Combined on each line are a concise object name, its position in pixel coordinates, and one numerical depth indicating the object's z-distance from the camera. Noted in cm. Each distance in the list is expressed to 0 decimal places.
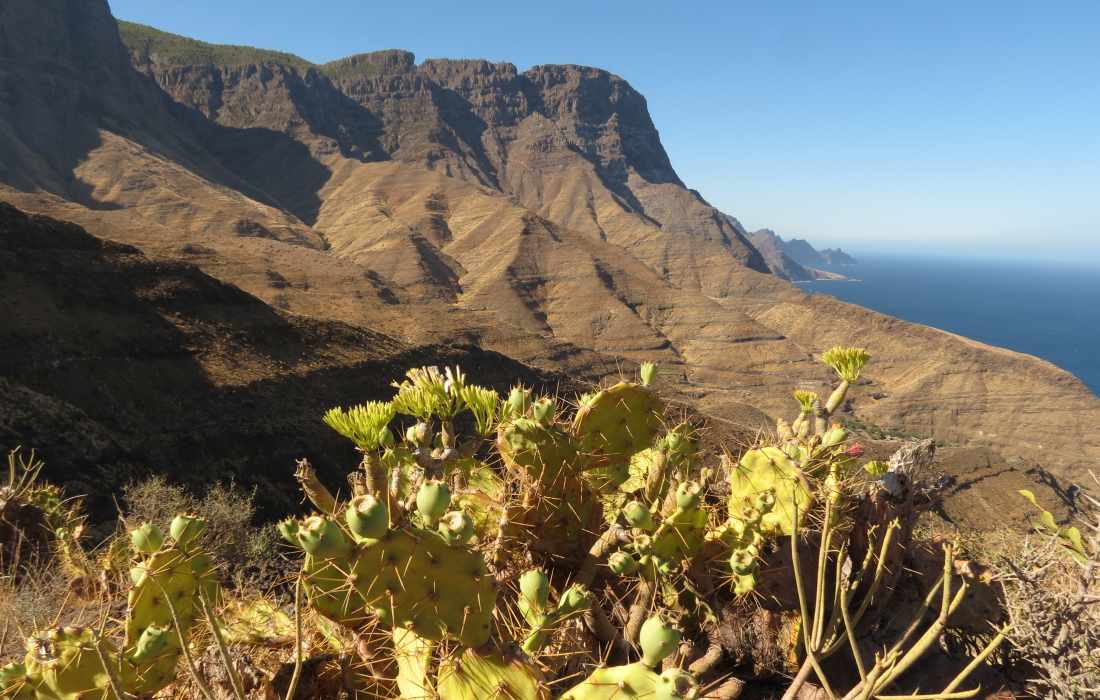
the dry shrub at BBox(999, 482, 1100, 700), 249
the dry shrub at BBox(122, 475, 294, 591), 810
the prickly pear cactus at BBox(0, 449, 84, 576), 623
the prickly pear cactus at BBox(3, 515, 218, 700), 228
